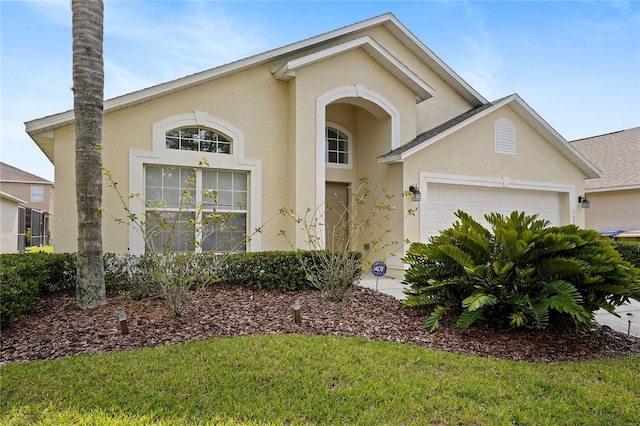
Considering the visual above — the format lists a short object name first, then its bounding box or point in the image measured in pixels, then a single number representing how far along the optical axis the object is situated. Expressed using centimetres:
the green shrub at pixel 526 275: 497
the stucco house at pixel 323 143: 875
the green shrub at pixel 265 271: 728
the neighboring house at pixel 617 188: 1697
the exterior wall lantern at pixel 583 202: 1238
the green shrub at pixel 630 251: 1050
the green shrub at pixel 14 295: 489
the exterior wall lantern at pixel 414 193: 1012
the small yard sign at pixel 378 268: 716
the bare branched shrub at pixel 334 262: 652
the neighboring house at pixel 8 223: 1953
